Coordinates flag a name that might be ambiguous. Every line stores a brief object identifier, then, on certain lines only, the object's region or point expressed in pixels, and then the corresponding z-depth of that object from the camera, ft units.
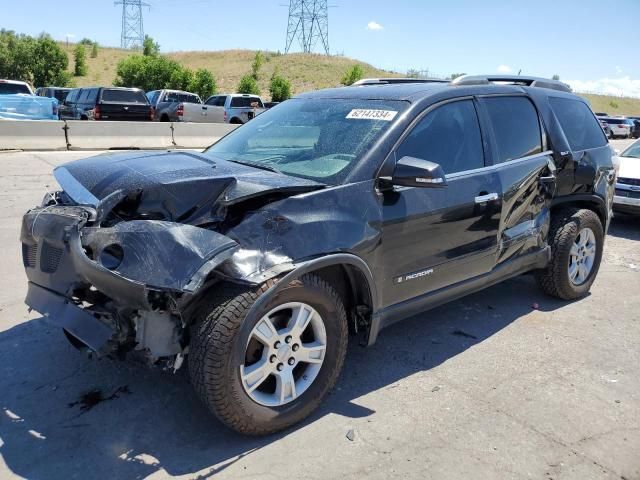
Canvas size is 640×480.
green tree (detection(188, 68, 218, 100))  164.04
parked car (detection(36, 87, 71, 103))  95.50
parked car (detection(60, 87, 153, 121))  66.18
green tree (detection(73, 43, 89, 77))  204.23
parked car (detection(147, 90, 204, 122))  79.10
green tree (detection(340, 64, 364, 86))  191.11
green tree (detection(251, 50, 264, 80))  216.35
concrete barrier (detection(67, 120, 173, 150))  50.52
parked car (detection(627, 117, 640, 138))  135.13
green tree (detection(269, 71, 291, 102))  166.81
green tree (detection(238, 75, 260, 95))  166.71
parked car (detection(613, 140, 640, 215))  28.84
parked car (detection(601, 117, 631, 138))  127.03
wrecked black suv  8.77
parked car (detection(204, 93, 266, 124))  83.39
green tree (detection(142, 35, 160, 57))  219.00
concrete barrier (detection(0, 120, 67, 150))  46.80
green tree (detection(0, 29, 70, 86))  167.63
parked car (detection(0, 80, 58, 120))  53.62
